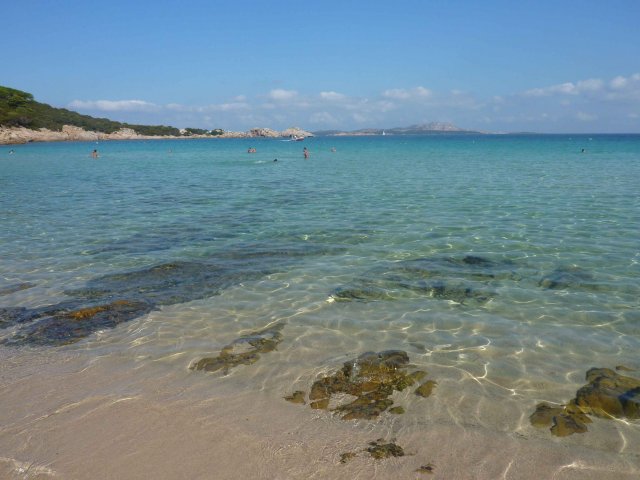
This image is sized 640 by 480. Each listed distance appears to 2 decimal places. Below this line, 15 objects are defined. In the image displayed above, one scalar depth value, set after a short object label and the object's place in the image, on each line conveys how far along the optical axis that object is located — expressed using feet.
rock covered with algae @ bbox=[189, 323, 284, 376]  21.32
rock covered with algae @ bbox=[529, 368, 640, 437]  16.55
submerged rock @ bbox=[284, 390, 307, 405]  18.16
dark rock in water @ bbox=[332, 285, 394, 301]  29.48
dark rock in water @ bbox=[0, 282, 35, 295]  31.82
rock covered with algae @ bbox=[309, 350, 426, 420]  17.43
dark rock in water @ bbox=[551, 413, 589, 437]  16.03
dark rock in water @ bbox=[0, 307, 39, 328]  26.50
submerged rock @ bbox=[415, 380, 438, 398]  18.58
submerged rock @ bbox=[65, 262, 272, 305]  30.71
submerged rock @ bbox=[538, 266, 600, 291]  30.40
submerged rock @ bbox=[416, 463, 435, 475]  13.87
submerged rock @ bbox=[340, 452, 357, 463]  14.32
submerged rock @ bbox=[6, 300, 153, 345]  24.26
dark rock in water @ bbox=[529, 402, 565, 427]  16.61
